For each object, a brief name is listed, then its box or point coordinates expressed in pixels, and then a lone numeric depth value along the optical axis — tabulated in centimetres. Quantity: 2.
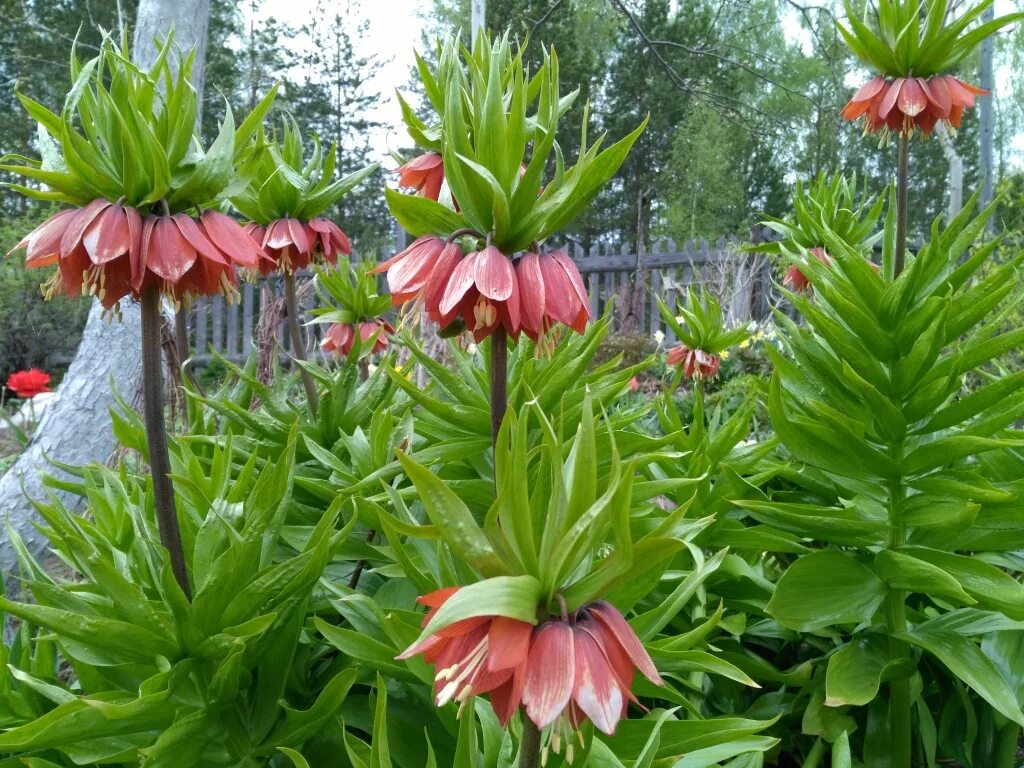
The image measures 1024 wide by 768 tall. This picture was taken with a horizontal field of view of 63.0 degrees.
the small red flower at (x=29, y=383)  400
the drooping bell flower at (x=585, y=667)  54
